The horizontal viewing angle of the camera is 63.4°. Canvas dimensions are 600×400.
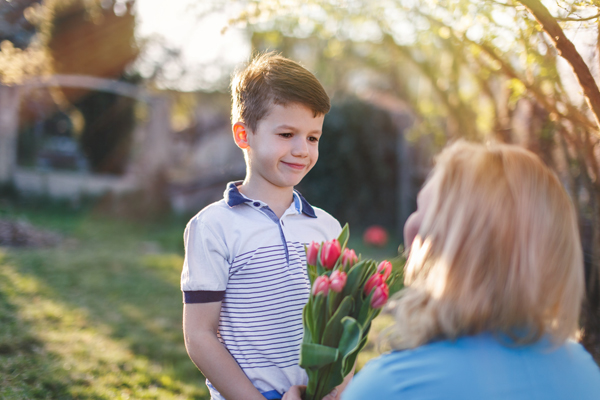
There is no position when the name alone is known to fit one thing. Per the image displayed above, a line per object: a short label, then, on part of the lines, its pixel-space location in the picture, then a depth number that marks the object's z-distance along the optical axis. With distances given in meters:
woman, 0.98
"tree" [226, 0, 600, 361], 1.96
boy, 1.53
